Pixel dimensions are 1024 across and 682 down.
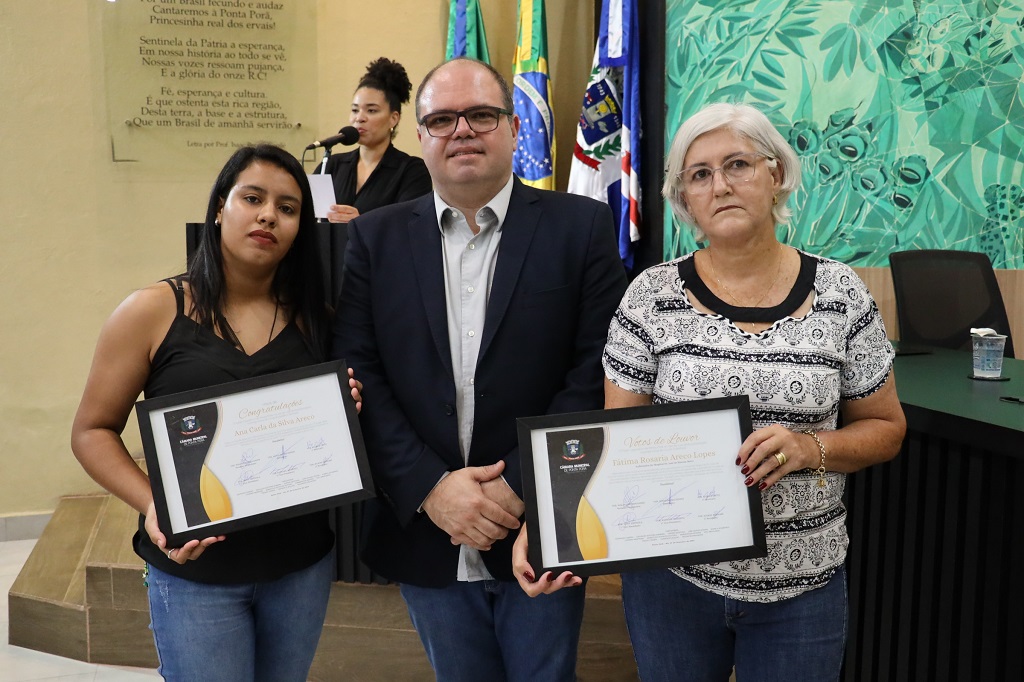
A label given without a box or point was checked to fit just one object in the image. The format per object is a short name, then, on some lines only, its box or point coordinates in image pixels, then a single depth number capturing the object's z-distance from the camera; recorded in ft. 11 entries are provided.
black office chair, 13.09
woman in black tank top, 4.94
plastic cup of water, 8.50
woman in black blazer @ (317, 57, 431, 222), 12.05
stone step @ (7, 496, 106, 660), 10.20
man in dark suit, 5.06
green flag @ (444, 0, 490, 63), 14.81
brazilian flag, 14.33
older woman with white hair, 4.44
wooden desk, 5.99
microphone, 11.30
